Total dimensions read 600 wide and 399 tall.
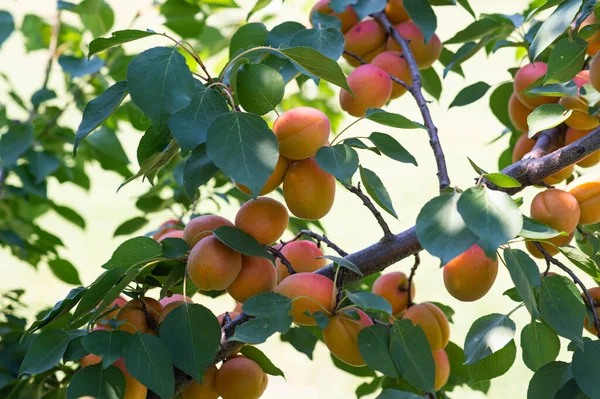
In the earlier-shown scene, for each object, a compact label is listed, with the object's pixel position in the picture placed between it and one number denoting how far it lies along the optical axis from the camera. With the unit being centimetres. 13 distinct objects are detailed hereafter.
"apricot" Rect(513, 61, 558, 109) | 252
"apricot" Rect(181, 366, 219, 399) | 238
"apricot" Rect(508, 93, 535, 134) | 256
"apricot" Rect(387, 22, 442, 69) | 260
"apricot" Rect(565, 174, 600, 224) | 242
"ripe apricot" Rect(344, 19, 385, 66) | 262
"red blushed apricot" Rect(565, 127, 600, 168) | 250
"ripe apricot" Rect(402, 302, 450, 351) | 244
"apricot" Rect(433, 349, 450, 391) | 246
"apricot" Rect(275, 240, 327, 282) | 243
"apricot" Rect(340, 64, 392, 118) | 248
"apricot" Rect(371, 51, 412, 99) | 258
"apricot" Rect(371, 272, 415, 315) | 251
